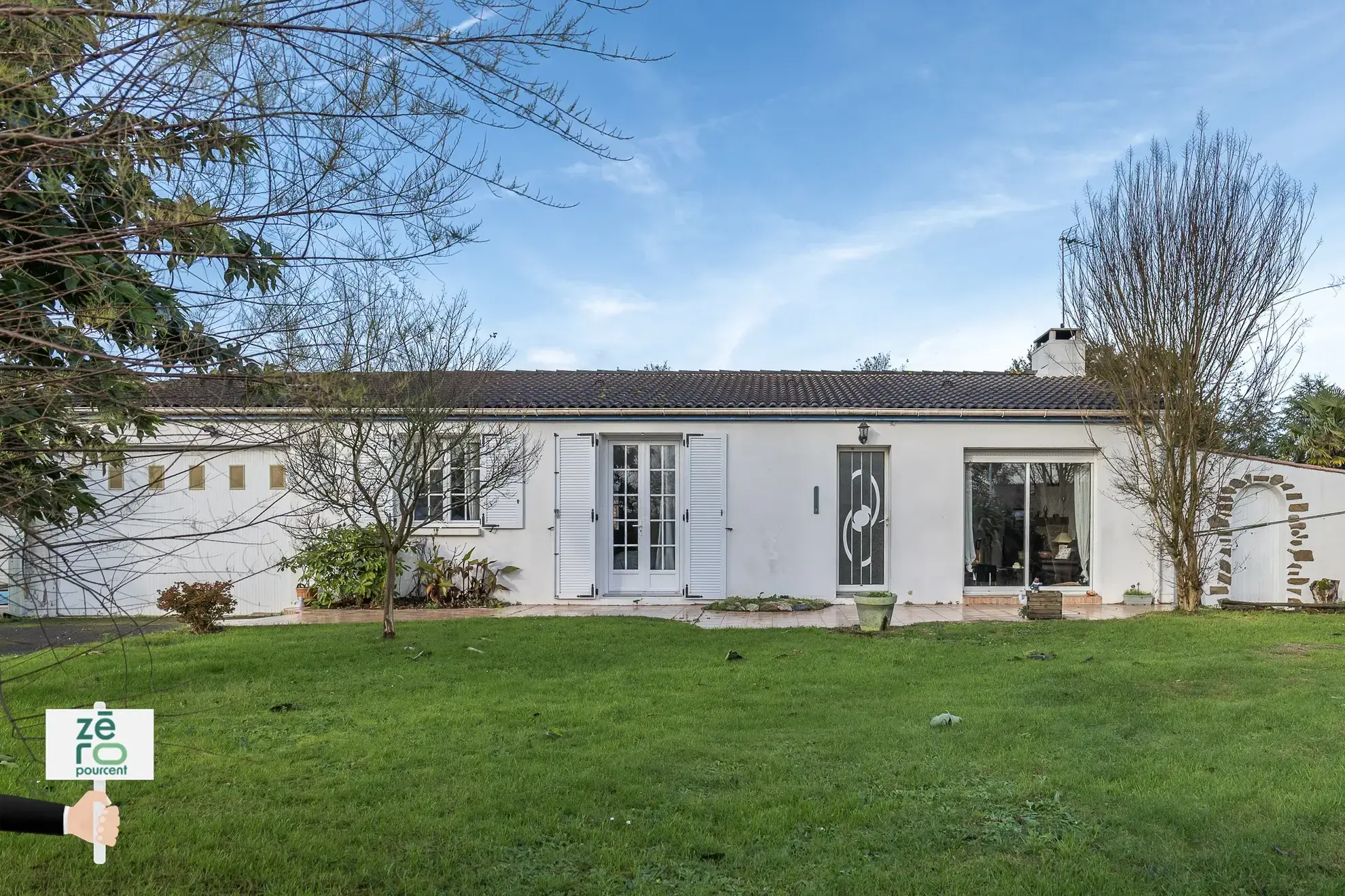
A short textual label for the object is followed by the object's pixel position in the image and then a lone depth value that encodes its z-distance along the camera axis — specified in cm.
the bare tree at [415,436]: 902
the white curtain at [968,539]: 1320
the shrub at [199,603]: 1010
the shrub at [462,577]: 1273
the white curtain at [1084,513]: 1309
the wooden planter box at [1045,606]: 1112
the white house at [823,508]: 1294
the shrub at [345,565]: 1252
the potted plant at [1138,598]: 1268
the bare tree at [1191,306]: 1178
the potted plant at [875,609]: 1002
